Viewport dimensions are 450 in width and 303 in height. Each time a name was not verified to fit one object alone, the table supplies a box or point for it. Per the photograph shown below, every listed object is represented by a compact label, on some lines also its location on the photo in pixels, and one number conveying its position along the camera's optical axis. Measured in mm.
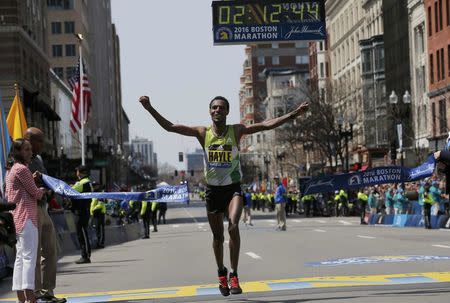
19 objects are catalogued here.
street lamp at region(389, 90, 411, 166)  50159
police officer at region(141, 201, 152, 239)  37312
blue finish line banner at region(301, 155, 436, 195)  16547
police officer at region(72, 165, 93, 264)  20172
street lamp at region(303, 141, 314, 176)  81894
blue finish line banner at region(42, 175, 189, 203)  16734
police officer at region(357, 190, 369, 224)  47750
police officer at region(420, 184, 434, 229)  37094
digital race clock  31750
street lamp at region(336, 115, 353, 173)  61741
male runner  12039
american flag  42531
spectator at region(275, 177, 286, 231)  38000
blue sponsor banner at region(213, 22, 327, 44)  31797
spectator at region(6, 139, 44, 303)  11367
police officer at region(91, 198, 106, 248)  29422
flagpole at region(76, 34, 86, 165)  41812
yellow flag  24969
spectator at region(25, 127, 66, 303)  12289
